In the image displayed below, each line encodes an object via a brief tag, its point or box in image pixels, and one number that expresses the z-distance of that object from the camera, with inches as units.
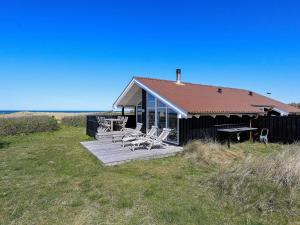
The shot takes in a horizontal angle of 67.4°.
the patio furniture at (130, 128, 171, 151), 399.1
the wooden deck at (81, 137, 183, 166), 332.5
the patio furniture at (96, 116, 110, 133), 595.3
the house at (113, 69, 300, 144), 431.2
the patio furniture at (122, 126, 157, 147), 431.5
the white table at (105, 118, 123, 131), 586.2
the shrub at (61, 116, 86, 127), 1022.4
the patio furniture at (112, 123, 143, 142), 492.1
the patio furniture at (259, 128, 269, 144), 520.7
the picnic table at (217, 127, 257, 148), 450.5
